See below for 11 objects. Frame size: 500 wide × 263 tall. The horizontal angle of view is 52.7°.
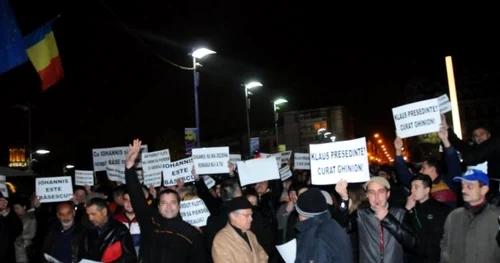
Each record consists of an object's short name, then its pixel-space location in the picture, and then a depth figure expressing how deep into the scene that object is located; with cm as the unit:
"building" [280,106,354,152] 8038
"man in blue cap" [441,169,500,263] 509
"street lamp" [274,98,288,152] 3434
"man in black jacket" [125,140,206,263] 558
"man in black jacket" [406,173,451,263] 574
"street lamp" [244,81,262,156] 2725
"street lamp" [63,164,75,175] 4880
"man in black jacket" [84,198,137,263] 589
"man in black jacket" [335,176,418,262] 525
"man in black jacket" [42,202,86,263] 721
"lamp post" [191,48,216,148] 1789
